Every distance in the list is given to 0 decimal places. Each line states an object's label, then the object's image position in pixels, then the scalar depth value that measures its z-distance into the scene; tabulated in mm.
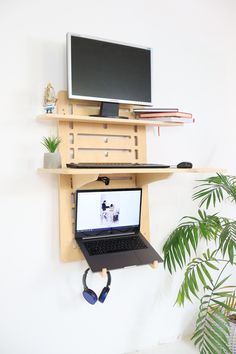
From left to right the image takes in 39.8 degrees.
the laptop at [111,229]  1604
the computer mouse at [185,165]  1597
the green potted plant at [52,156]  1527
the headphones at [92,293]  1608
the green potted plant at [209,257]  1614
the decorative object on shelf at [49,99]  1533
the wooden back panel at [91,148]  1643
